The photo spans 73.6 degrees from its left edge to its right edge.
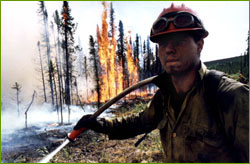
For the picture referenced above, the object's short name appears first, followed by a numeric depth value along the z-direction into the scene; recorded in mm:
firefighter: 1604
